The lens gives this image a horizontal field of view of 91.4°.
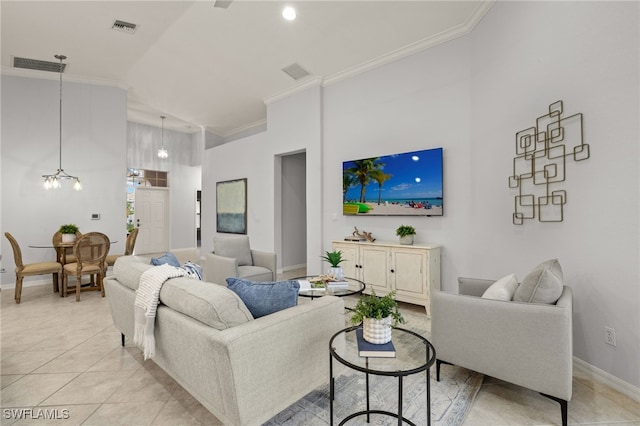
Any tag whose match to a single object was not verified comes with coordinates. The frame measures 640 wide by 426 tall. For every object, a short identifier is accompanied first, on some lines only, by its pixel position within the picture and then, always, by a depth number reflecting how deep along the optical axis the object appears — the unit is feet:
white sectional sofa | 4.76
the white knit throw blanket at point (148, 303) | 6.28
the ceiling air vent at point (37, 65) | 16.29
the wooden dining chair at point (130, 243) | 16.99
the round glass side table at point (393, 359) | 4.73
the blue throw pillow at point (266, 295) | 5.76
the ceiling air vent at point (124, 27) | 13.60
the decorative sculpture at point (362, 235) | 14.77
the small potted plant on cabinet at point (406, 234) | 13.35
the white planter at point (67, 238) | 15.78
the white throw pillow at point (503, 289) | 7.02
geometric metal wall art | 8.12
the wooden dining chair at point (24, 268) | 13.87
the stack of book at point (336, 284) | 10.18
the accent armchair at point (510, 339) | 5.81
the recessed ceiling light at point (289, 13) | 12.06
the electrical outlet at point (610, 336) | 7.04
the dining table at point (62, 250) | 14.99
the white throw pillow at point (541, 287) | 6.31
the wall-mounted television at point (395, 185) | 13.35
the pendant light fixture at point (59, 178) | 16.35
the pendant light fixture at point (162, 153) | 26.06
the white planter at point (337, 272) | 10.98
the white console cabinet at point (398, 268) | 12.26
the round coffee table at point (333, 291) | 9.55
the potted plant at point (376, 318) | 5.20
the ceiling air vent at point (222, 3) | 11.84
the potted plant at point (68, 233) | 15.79
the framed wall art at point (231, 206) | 23.08
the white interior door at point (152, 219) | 28.78
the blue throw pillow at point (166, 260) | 8.27
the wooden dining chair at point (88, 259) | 14.17
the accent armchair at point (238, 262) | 12.93
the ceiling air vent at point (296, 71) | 16.60
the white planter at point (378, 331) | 5.19
